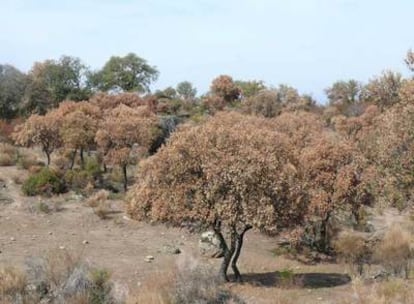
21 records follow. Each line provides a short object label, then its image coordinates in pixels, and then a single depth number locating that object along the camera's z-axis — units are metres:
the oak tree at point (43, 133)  34.62
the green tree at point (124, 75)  77.88
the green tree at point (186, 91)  80.25
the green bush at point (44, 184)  29.89
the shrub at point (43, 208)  27.26
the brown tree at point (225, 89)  72.69
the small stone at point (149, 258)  20.30
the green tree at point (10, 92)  58.25
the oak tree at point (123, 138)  33.62
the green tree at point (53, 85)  60.81
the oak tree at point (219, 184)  16.12
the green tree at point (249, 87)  76.62
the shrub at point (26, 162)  34.99
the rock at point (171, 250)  21.92
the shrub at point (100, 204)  27.17
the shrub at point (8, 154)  35.84
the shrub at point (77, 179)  31.97
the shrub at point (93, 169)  34.35
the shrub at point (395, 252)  18.50
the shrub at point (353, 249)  22.00
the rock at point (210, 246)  21.77
